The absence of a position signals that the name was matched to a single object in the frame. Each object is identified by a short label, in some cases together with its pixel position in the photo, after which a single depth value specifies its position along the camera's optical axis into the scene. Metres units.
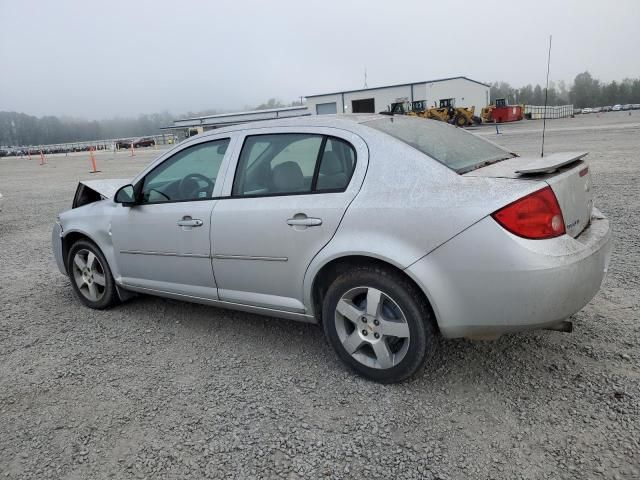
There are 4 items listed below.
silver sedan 2.51
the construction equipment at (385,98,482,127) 36.38
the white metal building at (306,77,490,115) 50.56
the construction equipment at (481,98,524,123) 46.38
